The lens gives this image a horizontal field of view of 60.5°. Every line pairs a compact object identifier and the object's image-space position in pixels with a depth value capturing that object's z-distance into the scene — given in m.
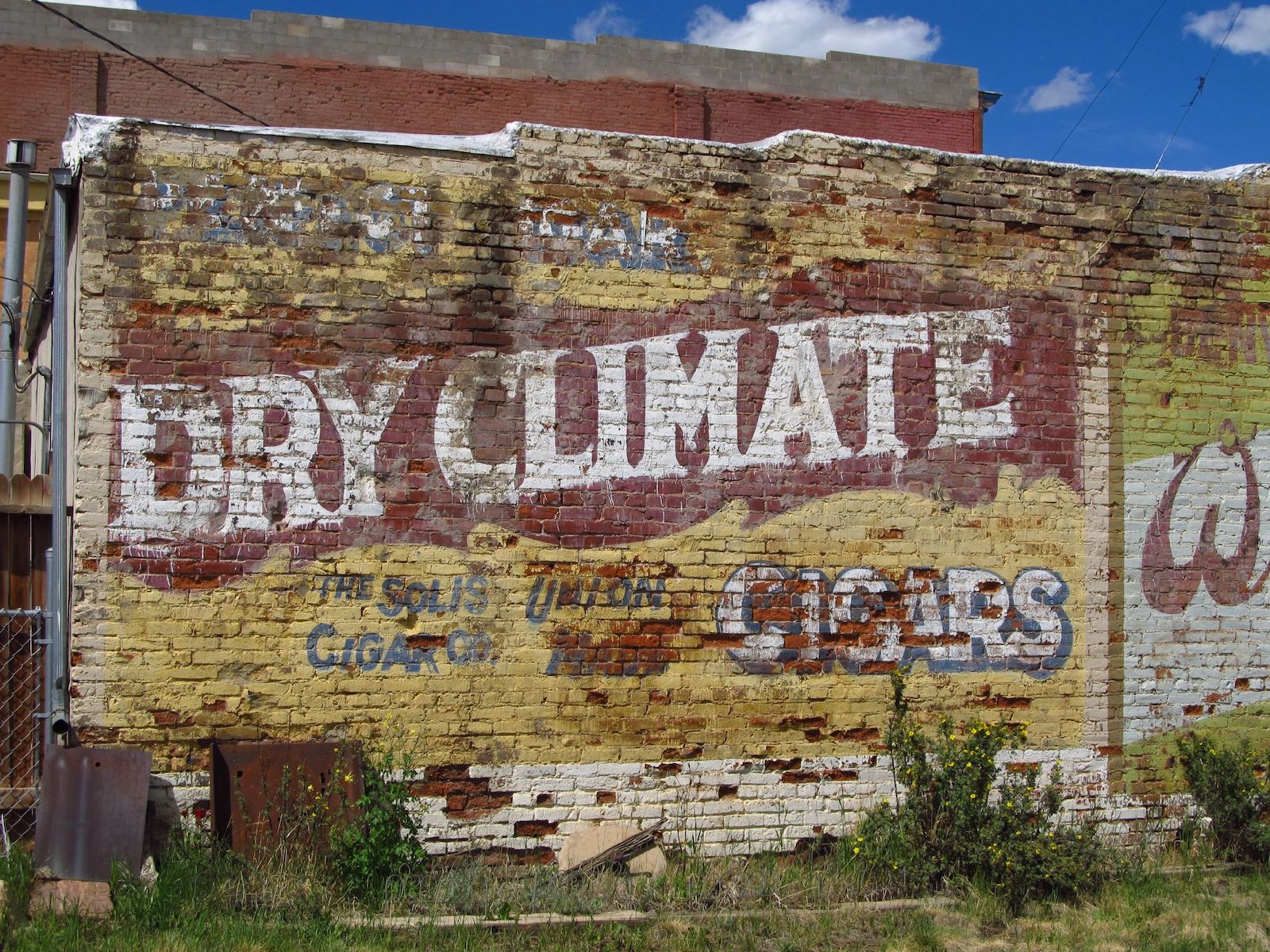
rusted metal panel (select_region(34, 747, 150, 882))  4.94
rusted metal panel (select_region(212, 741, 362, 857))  5.25
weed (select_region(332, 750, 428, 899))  5.18
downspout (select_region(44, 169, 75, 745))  5.34
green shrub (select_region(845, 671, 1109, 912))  5.54
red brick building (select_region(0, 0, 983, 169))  14.19
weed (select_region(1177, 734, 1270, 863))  6.38
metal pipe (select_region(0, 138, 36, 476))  9.39
